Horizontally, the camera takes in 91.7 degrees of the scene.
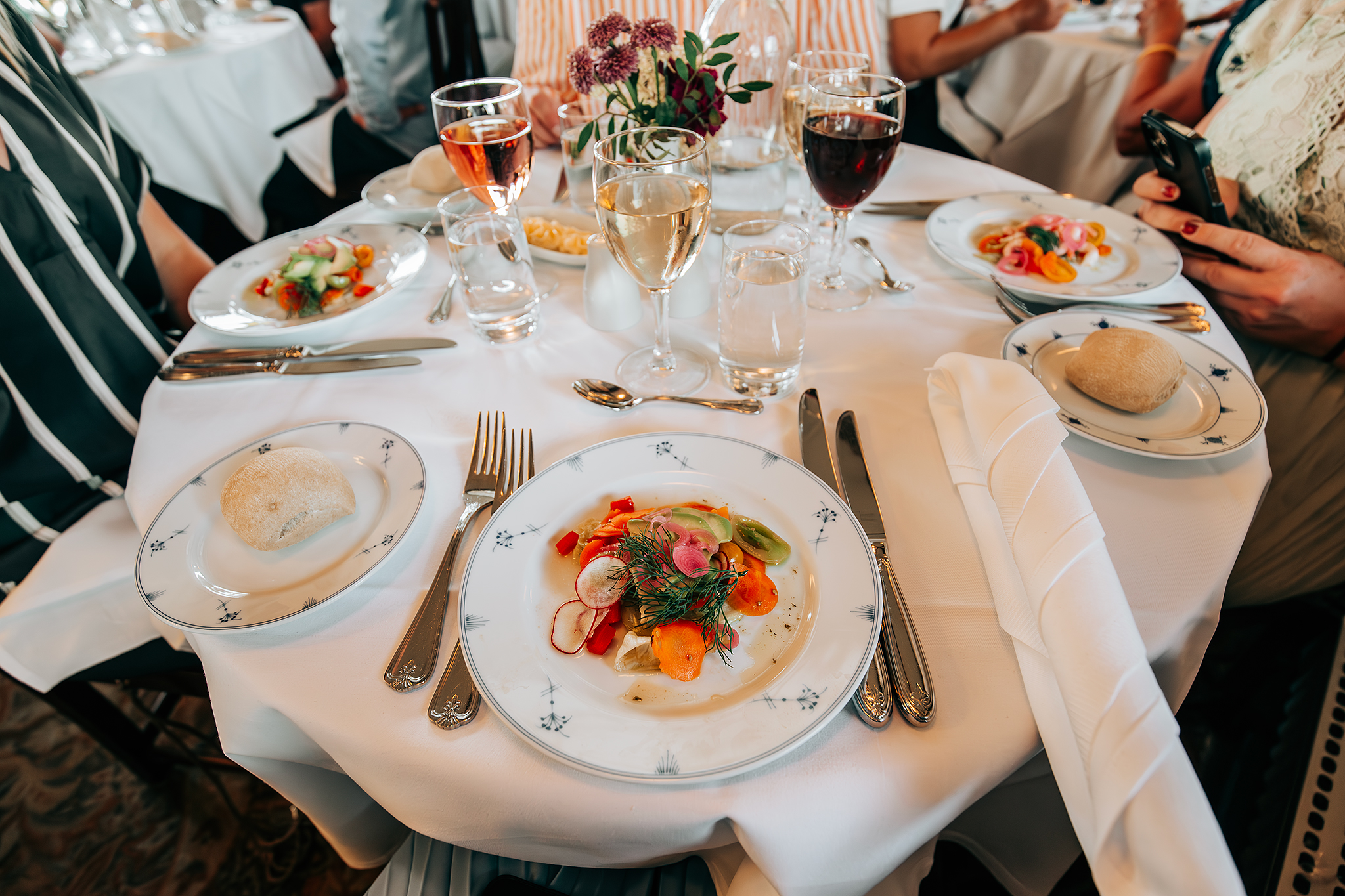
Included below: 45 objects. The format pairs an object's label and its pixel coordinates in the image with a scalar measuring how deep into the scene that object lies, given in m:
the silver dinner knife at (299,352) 0.98
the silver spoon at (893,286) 1.08
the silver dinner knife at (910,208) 1.27
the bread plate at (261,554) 0.62
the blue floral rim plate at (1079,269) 1.00
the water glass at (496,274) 0.98
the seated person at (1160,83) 1.97
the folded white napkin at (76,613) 0.96
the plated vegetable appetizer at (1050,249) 1.06
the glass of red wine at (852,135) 0.93
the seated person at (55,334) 1.04
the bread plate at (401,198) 1.33
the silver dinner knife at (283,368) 0.95
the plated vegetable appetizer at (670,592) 0.55
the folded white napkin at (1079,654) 0.43
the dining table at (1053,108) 2.34
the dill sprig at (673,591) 0.56
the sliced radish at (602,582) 0.58
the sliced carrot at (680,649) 0.54
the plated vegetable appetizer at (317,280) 1.08
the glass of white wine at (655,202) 0.80
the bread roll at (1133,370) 0.76
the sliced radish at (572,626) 0.57
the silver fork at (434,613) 0.57
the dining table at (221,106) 2.41
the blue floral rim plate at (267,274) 1.04
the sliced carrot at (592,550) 0.62
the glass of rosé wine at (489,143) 1.04
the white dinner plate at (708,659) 0.49
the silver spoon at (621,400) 0.86
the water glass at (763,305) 0.82
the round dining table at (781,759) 0.50
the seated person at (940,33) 2.29
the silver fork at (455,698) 0.54
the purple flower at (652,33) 0.95
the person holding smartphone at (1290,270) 1.16
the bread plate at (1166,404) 0.73
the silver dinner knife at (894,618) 0.53
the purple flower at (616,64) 0.95
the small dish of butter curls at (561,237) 1.17
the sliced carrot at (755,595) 0.58
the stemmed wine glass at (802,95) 1.07
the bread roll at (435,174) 1.40
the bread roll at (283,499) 0.66
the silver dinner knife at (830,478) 0.53
